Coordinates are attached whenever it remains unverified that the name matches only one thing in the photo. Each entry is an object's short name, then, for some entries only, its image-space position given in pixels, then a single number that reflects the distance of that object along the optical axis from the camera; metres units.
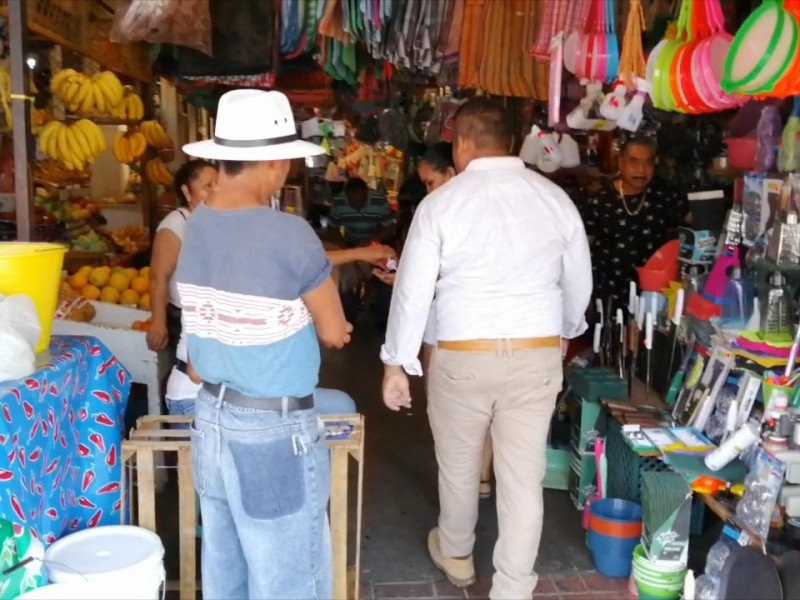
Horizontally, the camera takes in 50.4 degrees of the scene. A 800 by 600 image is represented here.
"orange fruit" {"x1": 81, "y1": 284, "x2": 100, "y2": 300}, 4.21
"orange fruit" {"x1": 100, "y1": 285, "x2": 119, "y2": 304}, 4.23
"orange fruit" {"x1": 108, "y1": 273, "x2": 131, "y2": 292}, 4.34
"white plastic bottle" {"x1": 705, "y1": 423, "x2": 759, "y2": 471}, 2.99
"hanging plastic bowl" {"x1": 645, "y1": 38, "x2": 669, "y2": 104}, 3.29
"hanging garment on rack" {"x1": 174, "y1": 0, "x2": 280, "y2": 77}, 4.52
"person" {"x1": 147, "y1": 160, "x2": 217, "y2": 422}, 3.42
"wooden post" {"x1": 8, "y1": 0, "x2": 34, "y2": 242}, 3.04
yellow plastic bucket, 2.55
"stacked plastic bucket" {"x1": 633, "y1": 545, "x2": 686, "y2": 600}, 2.98
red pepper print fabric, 2.35
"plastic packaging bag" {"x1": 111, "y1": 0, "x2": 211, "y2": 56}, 3.71
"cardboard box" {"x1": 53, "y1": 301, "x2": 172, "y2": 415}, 3.89
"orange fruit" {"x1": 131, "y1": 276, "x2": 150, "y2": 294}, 4.40
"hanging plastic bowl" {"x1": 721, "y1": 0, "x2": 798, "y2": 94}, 2.51
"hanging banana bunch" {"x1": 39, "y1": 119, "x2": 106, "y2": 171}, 4.65
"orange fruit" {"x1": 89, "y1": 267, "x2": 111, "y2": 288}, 4.34
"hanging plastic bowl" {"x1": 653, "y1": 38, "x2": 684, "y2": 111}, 3.22
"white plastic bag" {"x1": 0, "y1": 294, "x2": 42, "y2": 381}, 2.42
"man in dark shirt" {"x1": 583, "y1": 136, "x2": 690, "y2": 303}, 4.72
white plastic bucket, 2.36
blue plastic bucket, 3.31
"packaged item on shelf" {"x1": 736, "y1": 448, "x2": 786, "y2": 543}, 2.78
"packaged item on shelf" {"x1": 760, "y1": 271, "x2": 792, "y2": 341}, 3.09
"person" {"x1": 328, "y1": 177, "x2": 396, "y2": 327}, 8.05
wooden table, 2.76
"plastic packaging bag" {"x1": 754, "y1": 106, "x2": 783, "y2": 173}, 3.44
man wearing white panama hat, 2.21
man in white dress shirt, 2.87
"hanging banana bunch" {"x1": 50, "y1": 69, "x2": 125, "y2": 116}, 4.73
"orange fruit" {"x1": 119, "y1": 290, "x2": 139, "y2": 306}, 4.27
